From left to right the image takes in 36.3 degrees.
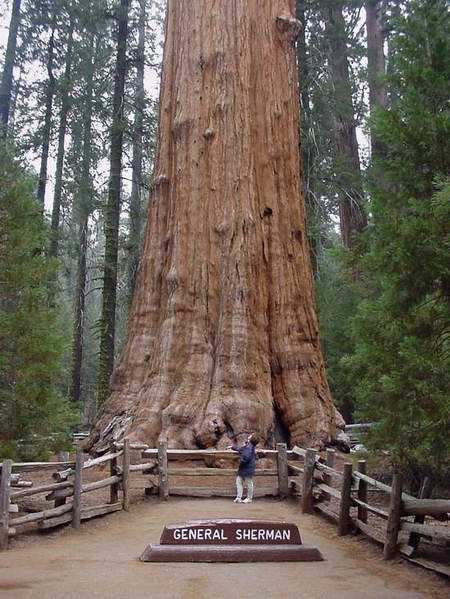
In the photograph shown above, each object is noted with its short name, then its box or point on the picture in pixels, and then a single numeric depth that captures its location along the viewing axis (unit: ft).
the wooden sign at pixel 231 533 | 22.17
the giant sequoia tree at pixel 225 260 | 39.24
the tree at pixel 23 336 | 35.76
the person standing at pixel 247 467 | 31.76
